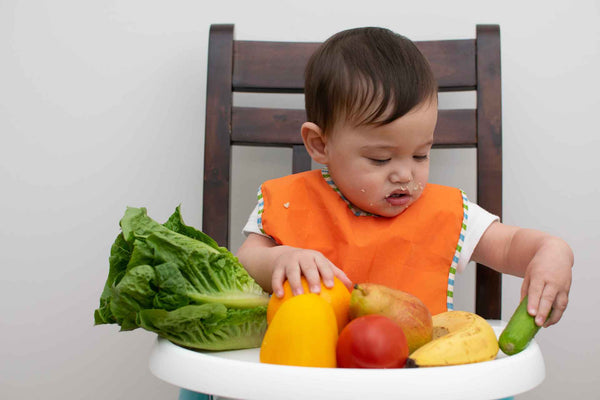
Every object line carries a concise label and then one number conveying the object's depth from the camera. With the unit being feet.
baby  2.59
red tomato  1.70
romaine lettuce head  2.02
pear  1.93
